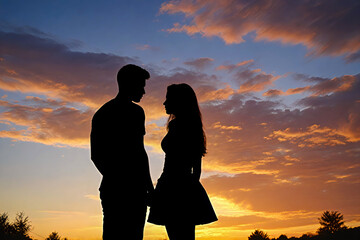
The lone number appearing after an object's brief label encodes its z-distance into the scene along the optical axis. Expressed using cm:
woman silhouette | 466
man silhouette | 407
